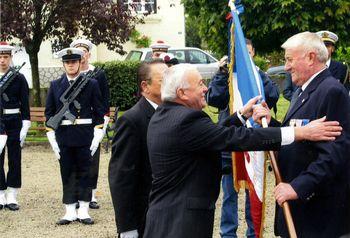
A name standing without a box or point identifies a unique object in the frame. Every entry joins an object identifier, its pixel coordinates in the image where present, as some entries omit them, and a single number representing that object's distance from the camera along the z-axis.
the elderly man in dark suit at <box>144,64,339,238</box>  4.07
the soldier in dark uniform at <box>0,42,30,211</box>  9.24
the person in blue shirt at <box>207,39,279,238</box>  6.68
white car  26.43
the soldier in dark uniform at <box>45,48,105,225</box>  8.30
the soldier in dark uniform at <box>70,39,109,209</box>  8.74
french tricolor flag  4.92
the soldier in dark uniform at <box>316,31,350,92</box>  8.29
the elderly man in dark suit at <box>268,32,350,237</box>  4.18
